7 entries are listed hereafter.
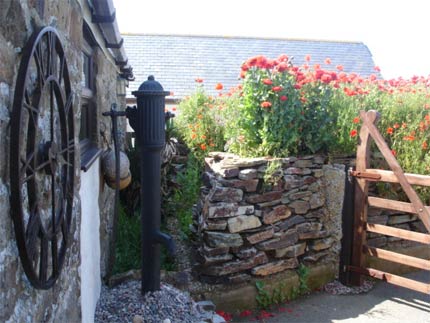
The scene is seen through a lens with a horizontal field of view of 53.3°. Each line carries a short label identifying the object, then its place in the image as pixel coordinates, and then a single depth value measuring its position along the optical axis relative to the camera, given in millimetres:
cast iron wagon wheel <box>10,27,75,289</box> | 1120
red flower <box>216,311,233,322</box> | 4059
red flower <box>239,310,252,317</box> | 4168
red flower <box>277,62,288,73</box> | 4586
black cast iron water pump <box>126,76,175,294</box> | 2814
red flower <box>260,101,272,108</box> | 4478
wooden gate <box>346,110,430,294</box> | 4090
